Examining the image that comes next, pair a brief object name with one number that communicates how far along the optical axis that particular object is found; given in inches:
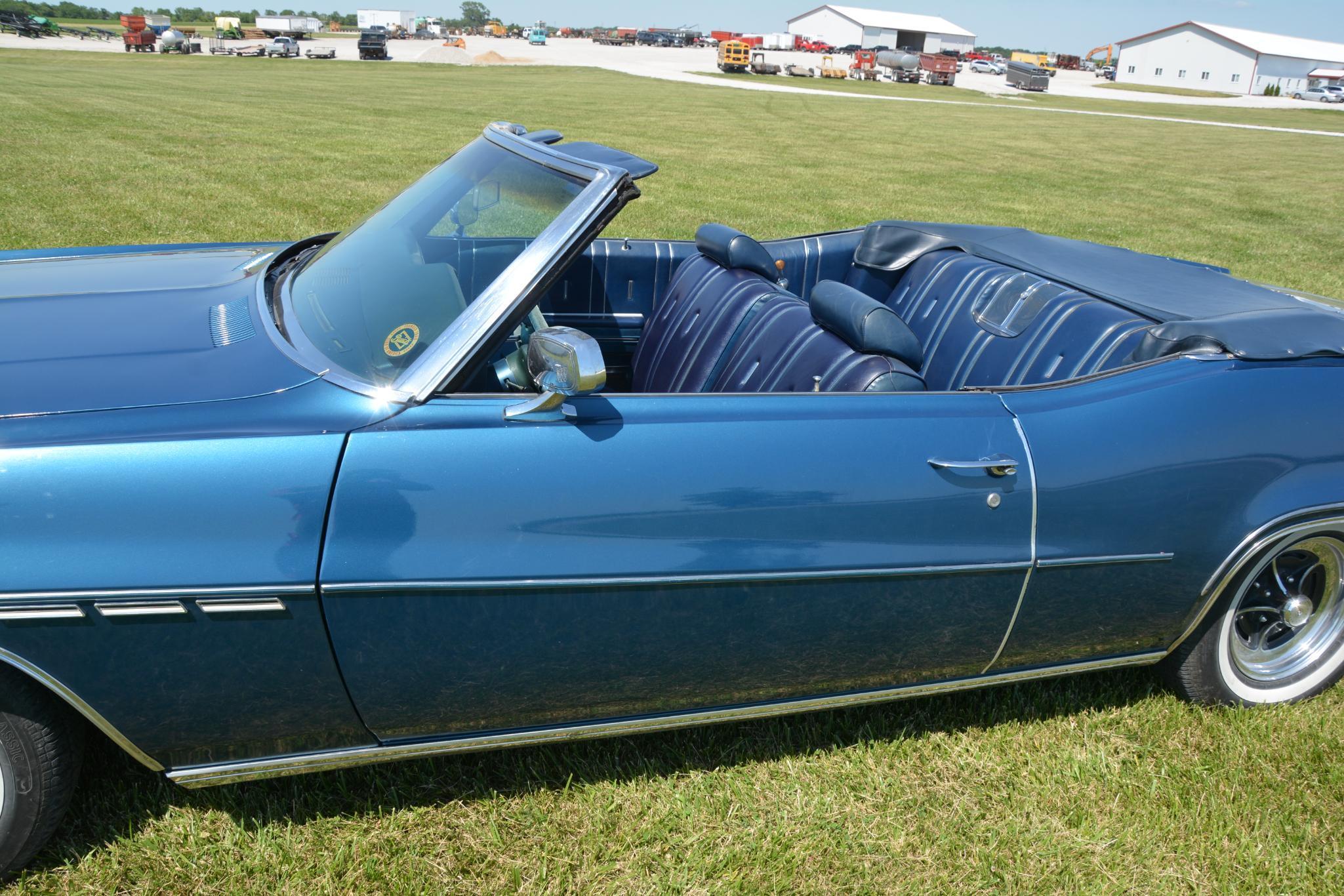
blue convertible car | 67.9
